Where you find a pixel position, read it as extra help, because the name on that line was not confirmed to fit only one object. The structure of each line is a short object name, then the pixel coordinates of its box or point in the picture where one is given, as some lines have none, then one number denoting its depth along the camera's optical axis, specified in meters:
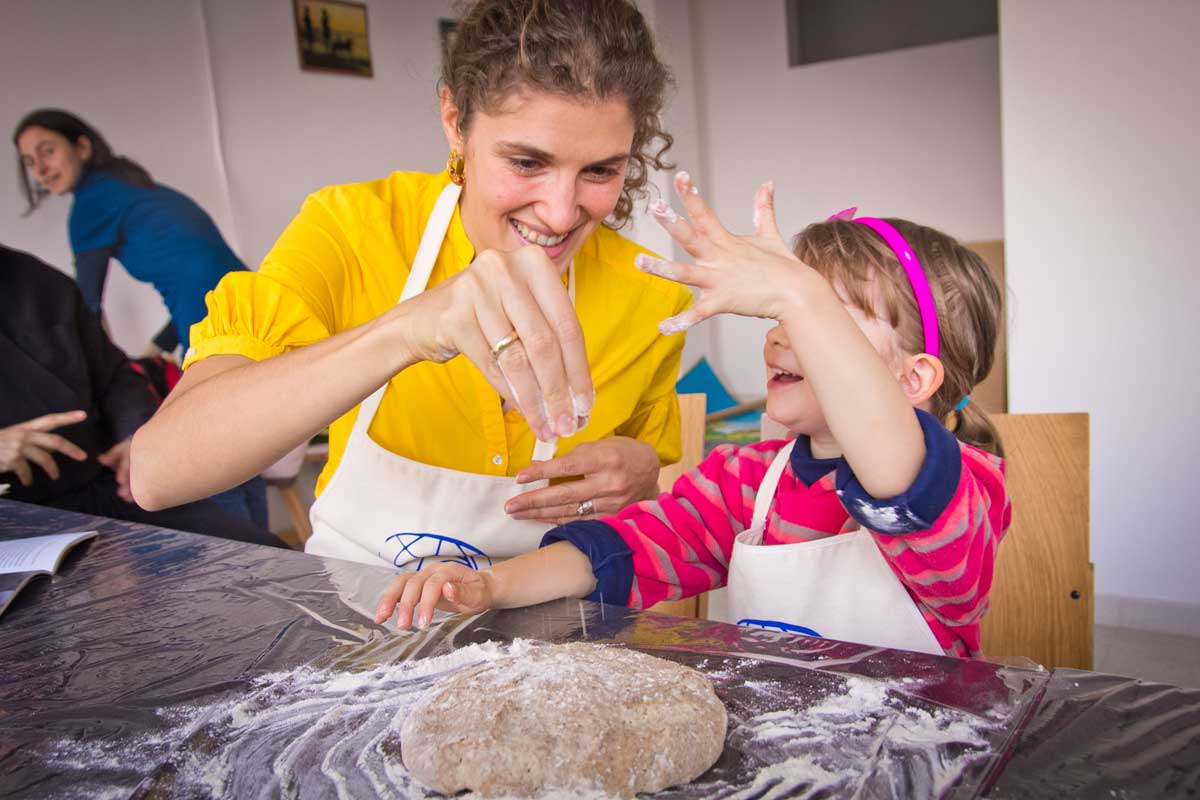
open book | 1.19
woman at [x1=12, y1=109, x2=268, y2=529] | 3.40
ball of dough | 0.67
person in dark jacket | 2.01
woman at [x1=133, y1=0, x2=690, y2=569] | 0.94
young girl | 0.92
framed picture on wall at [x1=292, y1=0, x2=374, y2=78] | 4.12
